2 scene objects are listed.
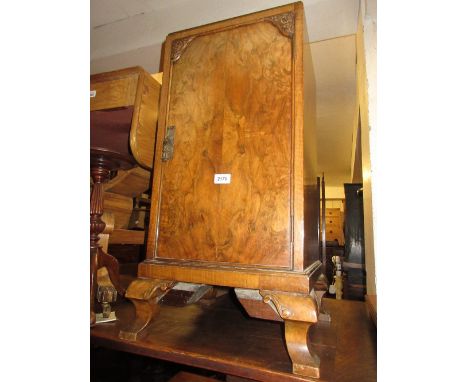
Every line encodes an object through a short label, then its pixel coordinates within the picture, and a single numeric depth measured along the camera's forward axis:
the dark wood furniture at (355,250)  2.44
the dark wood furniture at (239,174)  0.85
